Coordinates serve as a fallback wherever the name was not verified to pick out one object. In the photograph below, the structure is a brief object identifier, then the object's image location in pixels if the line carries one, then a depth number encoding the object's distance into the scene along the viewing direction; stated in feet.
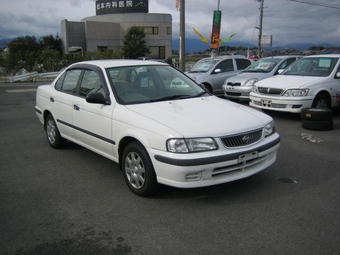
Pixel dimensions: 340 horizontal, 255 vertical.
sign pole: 55.47
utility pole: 117.25
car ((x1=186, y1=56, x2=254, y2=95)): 40.83
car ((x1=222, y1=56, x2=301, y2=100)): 36.27
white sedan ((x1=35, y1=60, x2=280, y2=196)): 11.69
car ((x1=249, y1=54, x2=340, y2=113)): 26.66
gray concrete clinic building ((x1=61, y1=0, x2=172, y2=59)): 189.26
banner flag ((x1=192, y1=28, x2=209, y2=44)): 128.36
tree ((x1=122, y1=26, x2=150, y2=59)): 178.50
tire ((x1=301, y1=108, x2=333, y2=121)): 23.49
